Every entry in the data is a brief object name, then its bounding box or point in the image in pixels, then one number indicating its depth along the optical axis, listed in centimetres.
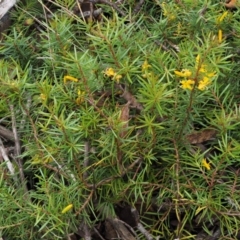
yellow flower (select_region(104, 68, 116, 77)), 80
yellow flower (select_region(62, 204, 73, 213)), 78
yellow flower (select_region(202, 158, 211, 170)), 80
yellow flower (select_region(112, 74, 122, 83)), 80
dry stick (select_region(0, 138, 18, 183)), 83
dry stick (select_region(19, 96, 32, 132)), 82
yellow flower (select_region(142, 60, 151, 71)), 81
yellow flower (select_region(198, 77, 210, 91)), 75
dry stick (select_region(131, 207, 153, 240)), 82
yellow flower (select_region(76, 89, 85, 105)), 80
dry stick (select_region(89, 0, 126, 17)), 91
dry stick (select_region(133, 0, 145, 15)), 93
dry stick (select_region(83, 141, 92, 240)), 81
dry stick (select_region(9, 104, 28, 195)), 83
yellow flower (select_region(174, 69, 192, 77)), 76
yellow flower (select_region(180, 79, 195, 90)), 76
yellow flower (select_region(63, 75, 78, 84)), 80
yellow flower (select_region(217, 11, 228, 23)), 85
